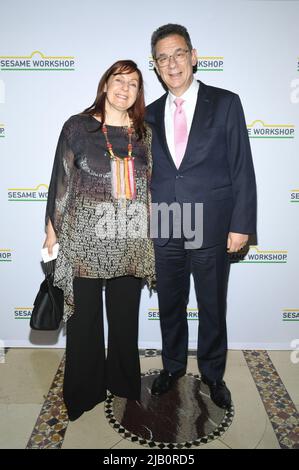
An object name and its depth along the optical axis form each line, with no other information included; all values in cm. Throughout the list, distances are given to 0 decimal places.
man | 211
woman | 196
